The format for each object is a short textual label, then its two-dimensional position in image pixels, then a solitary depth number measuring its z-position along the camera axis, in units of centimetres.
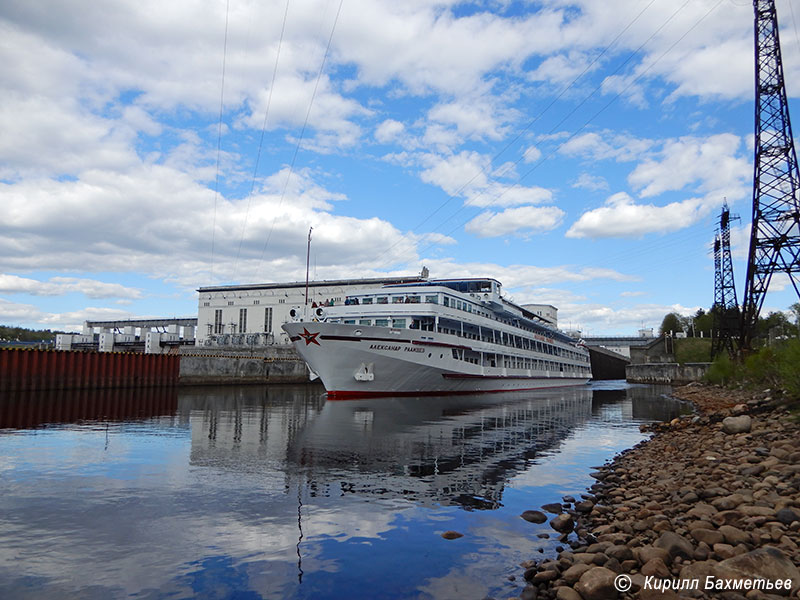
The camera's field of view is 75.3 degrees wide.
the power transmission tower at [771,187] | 4256
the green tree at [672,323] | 14312
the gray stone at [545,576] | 622
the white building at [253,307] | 9400
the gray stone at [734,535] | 625
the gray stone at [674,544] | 609
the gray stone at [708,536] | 636
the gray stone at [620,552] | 636
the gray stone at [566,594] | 549
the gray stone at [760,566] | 520
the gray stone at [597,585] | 546
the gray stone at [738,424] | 1490
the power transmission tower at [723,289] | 7488
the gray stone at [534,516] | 892
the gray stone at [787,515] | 664
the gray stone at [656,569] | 567
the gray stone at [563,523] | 833
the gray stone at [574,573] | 599
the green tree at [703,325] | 12414
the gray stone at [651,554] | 599
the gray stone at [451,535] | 805
